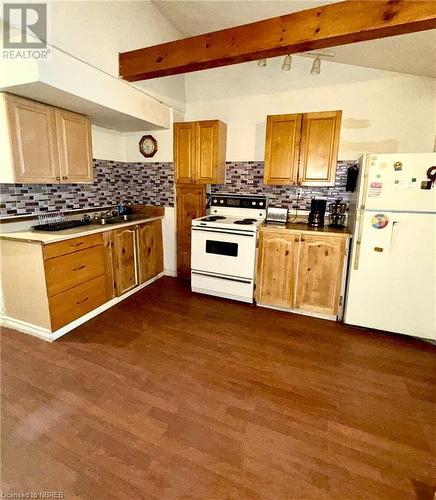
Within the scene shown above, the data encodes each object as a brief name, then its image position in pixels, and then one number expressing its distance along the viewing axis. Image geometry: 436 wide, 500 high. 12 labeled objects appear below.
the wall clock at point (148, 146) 3.68
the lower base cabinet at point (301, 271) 2.73
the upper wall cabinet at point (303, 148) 2.79
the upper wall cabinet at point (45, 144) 2.13
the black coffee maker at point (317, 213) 3.08
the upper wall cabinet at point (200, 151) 3.34
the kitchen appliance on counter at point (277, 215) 3.31
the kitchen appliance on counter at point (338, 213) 3.05
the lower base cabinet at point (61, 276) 2.24
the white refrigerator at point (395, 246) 2.25
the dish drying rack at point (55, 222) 2.60
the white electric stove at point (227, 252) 3.00
